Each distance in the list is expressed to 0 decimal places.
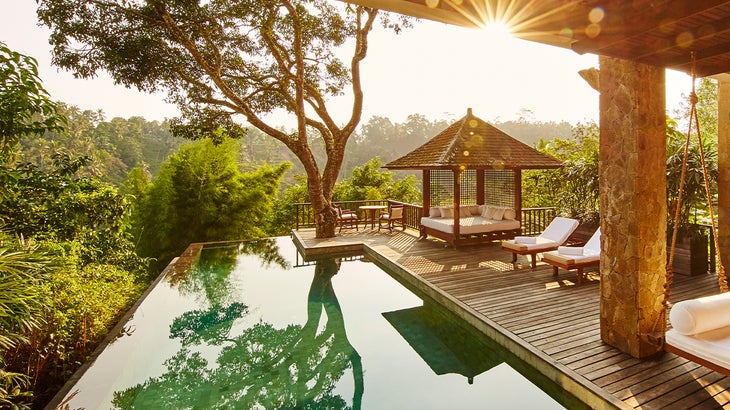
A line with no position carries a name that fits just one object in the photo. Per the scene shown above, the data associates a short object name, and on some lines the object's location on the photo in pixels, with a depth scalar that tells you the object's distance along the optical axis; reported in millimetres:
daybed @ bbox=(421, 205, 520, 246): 9484
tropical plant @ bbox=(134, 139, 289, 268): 12359
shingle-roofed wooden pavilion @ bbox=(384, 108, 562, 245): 9391
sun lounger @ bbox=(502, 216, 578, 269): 7281
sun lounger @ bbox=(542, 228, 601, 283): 6148
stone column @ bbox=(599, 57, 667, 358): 3691
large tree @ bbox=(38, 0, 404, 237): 9320
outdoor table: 12653
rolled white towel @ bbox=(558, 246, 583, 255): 6405
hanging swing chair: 3076
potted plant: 6273
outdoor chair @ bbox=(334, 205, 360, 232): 12328
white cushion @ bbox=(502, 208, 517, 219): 9992
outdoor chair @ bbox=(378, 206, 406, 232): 12094
